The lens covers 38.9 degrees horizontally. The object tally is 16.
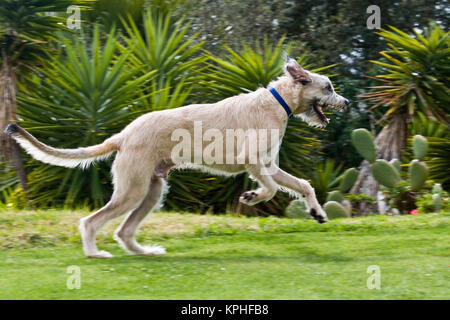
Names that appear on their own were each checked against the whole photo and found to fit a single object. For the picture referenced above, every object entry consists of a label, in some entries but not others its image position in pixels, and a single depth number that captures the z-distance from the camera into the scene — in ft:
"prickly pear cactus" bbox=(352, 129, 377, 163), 38.57
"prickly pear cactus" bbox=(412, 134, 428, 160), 37.86
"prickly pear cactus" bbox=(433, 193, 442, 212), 34.30
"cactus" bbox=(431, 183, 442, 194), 35.48
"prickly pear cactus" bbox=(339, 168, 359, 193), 39.27
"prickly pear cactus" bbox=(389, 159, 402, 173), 39.11
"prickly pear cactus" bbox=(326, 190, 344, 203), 38.47
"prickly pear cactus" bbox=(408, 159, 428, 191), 36.96
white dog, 22.79
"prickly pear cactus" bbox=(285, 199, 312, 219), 35.53
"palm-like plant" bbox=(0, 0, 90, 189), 38.04
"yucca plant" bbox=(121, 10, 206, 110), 41.60
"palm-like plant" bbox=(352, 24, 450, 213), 42.42
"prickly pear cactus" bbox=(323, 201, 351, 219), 36.55
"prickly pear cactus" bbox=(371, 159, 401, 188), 37.54
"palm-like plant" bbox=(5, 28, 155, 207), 37.17
